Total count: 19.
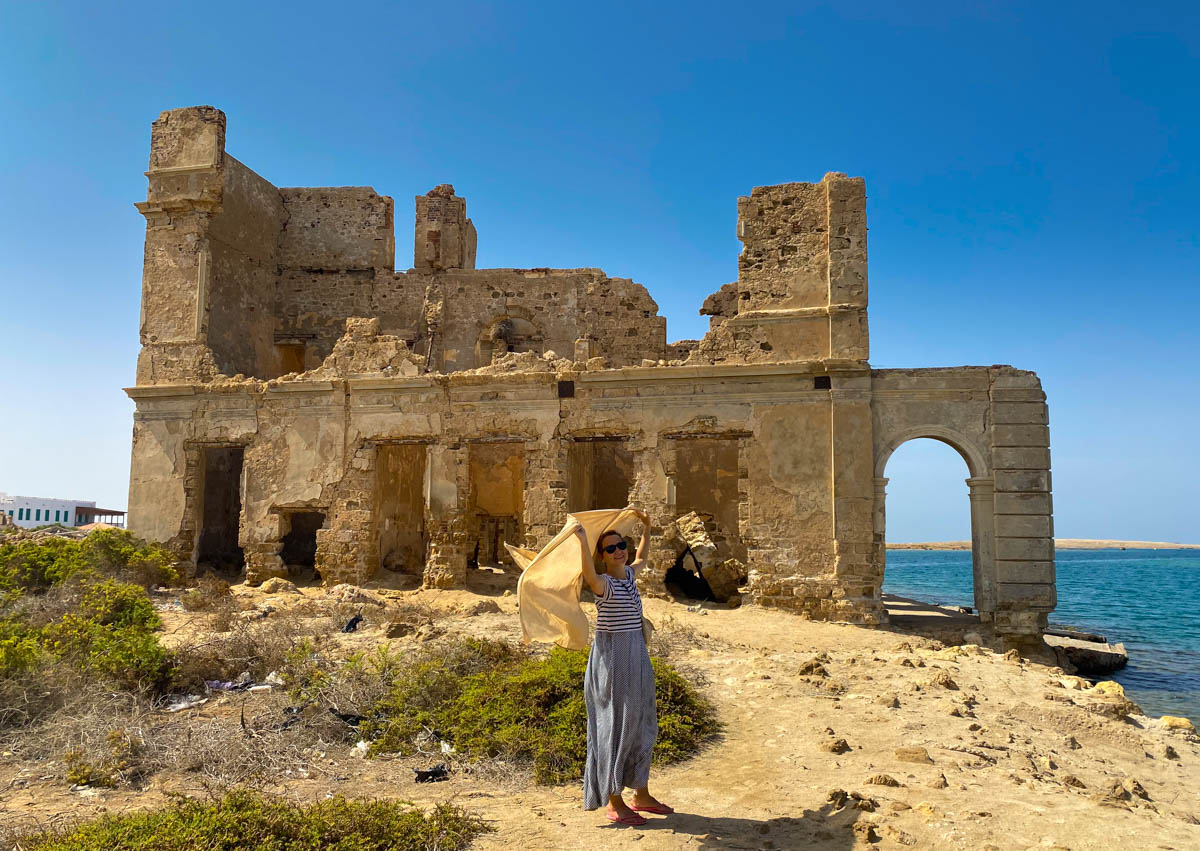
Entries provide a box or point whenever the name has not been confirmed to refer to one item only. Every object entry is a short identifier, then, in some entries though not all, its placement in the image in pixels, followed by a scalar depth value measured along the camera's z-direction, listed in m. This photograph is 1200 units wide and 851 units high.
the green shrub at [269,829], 3.96
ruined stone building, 12.96
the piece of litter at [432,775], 5.57
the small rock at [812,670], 8.49
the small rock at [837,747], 6.07
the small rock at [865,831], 4.41
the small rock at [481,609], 12.21
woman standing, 4.50
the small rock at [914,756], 5.79
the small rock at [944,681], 8.17
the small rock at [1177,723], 7.64
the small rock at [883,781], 5.27
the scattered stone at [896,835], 4.38
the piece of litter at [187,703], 6.99
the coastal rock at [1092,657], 13.96
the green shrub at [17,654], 6.65
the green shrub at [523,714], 5.85
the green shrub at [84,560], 12.66
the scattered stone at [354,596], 12.89
